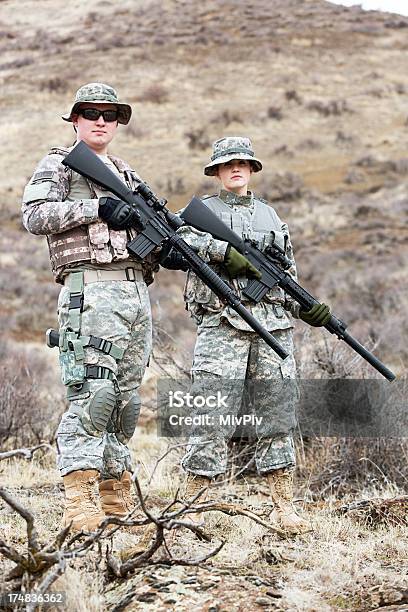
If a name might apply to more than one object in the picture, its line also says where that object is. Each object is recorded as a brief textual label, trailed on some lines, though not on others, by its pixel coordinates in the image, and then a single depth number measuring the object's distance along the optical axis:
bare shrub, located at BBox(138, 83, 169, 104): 63.12
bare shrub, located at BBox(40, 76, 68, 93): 62.82
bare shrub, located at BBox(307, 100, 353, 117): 61.27
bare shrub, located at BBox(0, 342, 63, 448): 13.01
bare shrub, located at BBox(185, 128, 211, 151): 55.40
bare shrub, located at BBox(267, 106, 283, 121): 60.69
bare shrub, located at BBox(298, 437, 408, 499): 10.38
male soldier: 7.21
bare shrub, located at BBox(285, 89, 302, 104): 63.56
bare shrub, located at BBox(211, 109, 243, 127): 59.31
